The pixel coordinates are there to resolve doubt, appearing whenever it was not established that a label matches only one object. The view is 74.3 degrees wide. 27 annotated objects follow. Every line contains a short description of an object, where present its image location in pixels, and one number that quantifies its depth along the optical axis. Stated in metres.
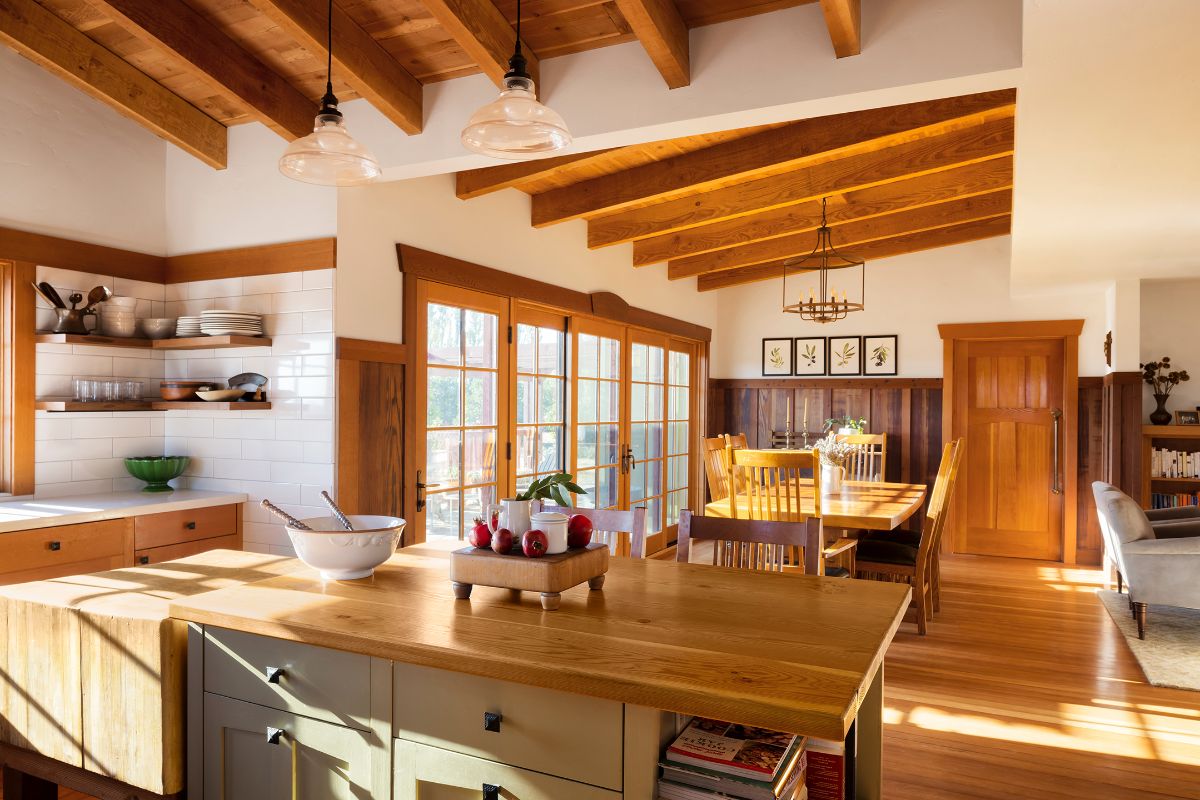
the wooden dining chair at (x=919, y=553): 4.43
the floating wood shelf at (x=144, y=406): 3.35
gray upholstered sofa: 4.30
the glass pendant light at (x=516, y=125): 1.77
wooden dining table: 3.99
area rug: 3.74
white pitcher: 1.84
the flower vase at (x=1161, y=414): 5.95
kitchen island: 1.34
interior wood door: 6.64
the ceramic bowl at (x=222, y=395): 3.49
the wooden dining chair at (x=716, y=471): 4.82
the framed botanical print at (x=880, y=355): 7.09
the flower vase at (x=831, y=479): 5.01
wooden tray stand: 1.72
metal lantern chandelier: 5.06
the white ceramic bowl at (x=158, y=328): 3.70
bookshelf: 5.84
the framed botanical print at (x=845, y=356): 7.23
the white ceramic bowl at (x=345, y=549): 1.99
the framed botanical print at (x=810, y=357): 7.37
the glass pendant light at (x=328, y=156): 1.95
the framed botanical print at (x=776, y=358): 7.51
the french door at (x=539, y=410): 4.07
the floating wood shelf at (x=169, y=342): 3.37
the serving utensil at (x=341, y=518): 2.14
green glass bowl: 3.61
